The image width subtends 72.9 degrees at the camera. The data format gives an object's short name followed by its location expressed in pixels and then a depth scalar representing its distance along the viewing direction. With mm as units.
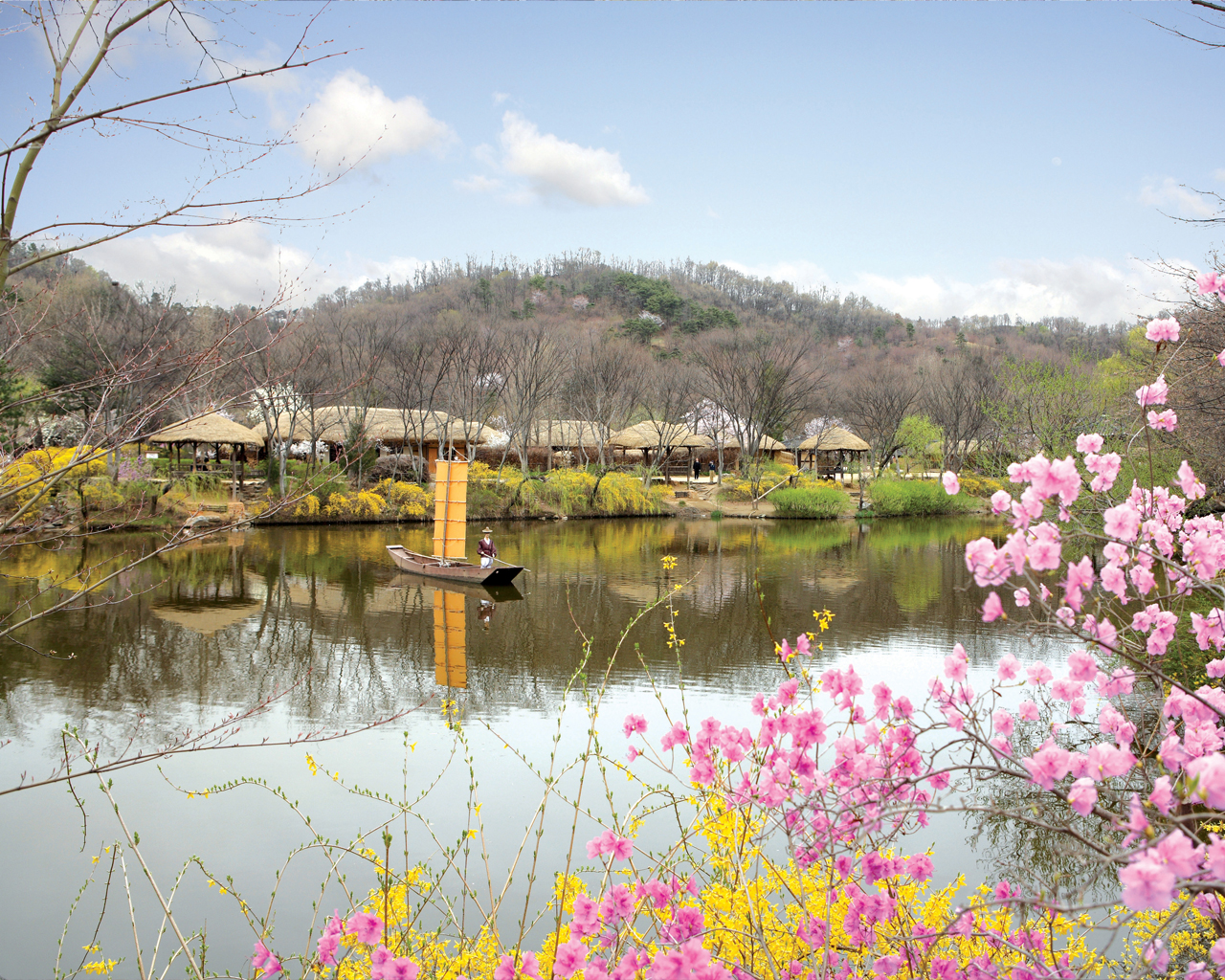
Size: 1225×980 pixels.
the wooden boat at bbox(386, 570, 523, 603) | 14383
